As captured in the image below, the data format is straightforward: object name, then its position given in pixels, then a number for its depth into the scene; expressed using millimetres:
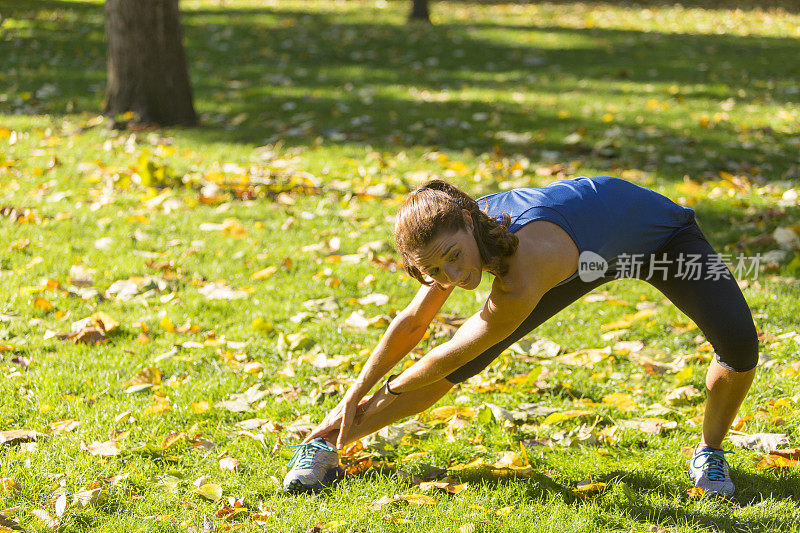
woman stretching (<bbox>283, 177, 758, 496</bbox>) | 4656
